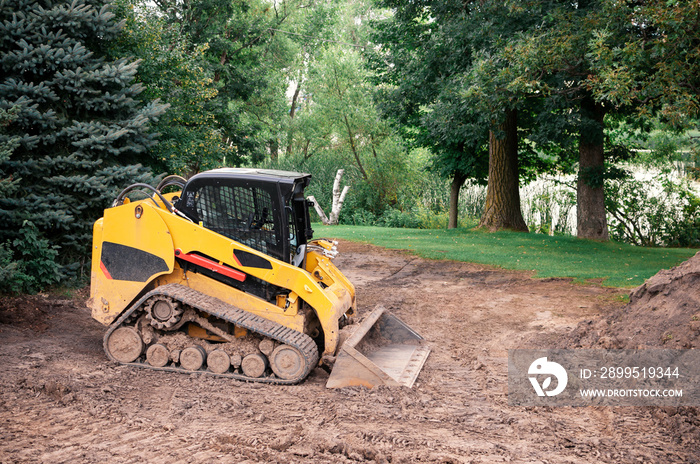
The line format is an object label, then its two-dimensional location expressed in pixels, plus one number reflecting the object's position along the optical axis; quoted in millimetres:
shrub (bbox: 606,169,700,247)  17922
